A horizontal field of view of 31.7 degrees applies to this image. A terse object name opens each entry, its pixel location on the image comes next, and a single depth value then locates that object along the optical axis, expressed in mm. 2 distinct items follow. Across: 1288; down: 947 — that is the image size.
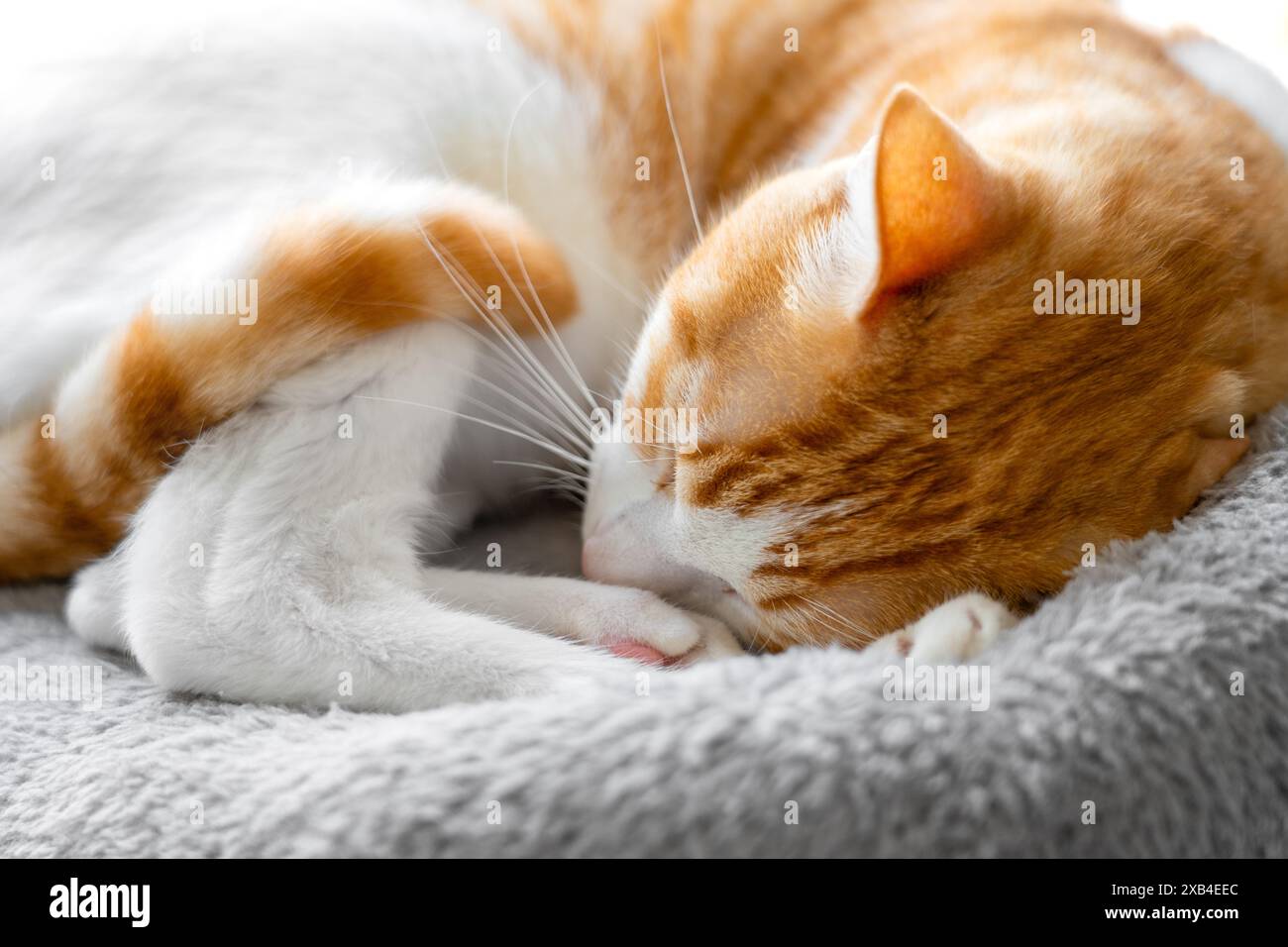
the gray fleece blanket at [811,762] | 455
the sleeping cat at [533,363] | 509
